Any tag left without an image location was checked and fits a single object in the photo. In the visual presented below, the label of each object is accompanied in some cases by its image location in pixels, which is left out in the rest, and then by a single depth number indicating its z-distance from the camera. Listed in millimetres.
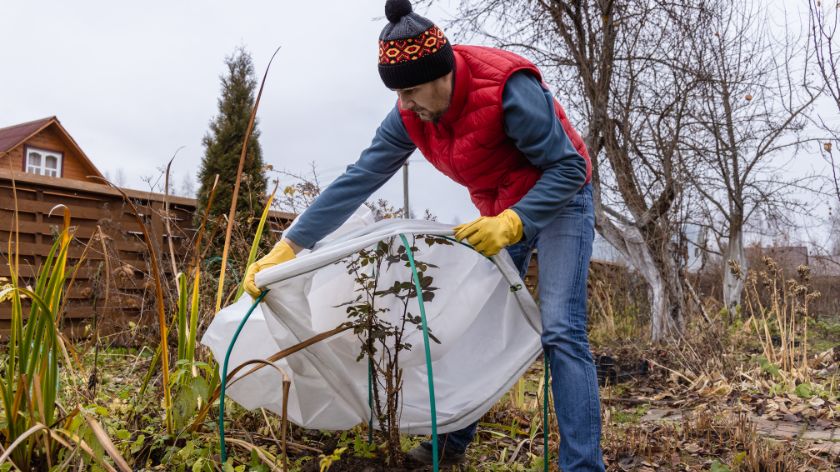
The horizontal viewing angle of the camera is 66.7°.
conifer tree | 6277
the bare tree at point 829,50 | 3059
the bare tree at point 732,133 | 6219
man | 1704
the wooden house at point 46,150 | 14727
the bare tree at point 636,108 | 5305
